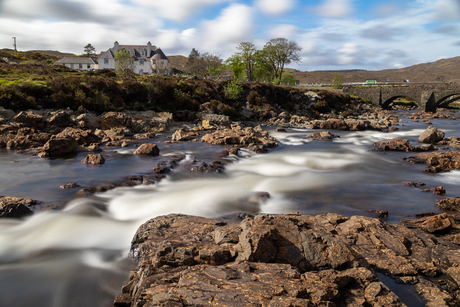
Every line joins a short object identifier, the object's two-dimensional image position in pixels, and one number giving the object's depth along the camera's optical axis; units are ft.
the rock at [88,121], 86.63
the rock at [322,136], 91.91
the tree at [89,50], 425.69
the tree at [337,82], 284.45
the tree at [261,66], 257.20
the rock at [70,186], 39.42
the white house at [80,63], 327.26
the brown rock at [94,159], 53.31
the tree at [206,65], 257.59
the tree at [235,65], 241.35
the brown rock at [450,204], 32.83
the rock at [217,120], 111.45
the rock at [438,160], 50.03
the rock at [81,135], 67.92
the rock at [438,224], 25.73
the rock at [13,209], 29.21
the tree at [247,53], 250.57
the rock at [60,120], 80.74
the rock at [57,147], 57.41
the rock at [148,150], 60.75
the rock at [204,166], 50.48
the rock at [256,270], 12.97
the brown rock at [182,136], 81.56
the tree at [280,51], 261.65
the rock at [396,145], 70.03
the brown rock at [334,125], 116.81
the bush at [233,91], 148.56
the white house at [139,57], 311.47
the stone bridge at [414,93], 207.92
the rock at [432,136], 81.18
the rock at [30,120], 78.59
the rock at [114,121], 90.63
